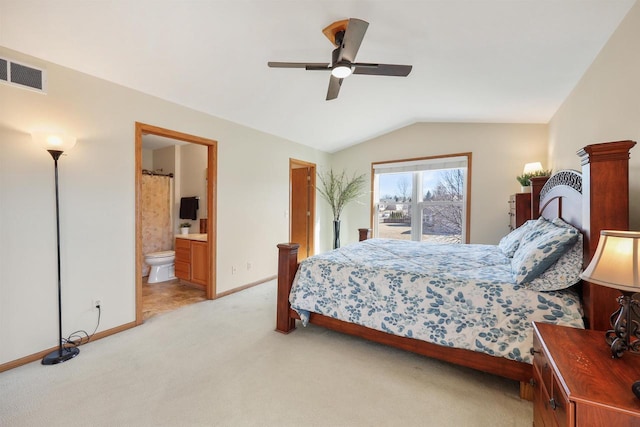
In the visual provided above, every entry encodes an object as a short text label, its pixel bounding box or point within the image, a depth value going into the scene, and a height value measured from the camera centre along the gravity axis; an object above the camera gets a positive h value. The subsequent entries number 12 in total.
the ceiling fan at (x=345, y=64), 1.87 +1.12
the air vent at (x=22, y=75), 1.99 +1.01
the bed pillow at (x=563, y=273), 1.65 -0.38
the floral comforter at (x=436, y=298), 1.71 -0.64
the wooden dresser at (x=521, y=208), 3.46 +0.04
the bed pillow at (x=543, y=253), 1.68 -0.26
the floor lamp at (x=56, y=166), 2.08 +0.33
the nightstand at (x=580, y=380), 0.87 -0.60
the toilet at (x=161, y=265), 4.22 -0.91
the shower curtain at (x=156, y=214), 4.66 -0.09
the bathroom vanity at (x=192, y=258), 3.87 -0.73
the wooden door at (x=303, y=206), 5.57 +0.08
